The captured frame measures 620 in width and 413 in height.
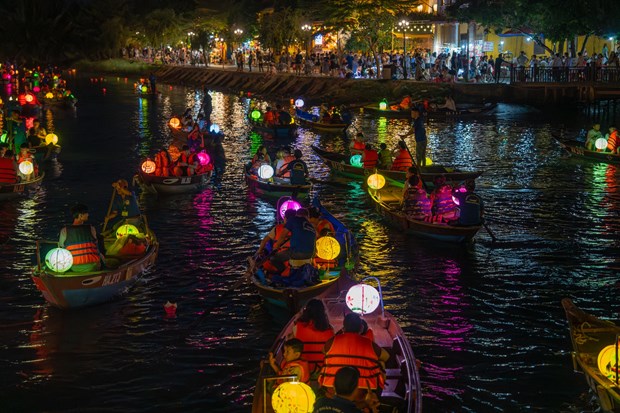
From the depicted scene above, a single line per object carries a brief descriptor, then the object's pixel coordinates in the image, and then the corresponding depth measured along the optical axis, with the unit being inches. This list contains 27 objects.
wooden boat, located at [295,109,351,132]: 1726.1
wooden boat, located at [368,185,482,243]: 812.0
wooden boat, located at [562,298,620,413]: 445.7
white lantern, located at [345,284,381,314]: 504.4
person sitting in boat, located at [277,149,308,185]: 1011.9
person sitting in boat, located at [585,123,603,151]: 1330.0
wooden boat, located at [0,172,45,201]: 1046.8
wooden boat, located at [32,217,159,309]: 621.3
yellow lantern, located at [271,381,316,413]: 366.9
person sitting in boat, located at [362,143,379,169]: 1153.4
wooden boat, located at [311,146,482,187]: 1063.0
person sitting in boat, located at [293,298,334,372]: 446.3
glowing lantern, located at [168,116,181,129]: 1568.2
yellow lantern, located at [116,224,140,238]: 733.9
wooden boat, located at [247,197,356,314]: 608.7
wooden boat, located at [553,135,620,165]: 1304.1
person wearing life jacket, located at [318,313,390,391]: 406.3
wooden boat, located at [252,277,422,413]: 414.6
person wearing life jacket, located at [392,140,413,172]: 1089.4
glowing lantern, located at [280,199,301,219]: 754.2
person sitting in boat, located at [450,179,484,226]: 786.2
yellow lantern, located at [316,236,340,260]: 644.1
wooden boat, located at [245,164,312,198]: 1021.4
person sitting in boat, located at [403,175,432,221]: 844.0
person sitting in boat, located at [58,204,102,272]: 630.5
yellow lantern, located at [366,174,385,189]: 953.1
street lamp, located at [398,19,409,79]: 2386.3
